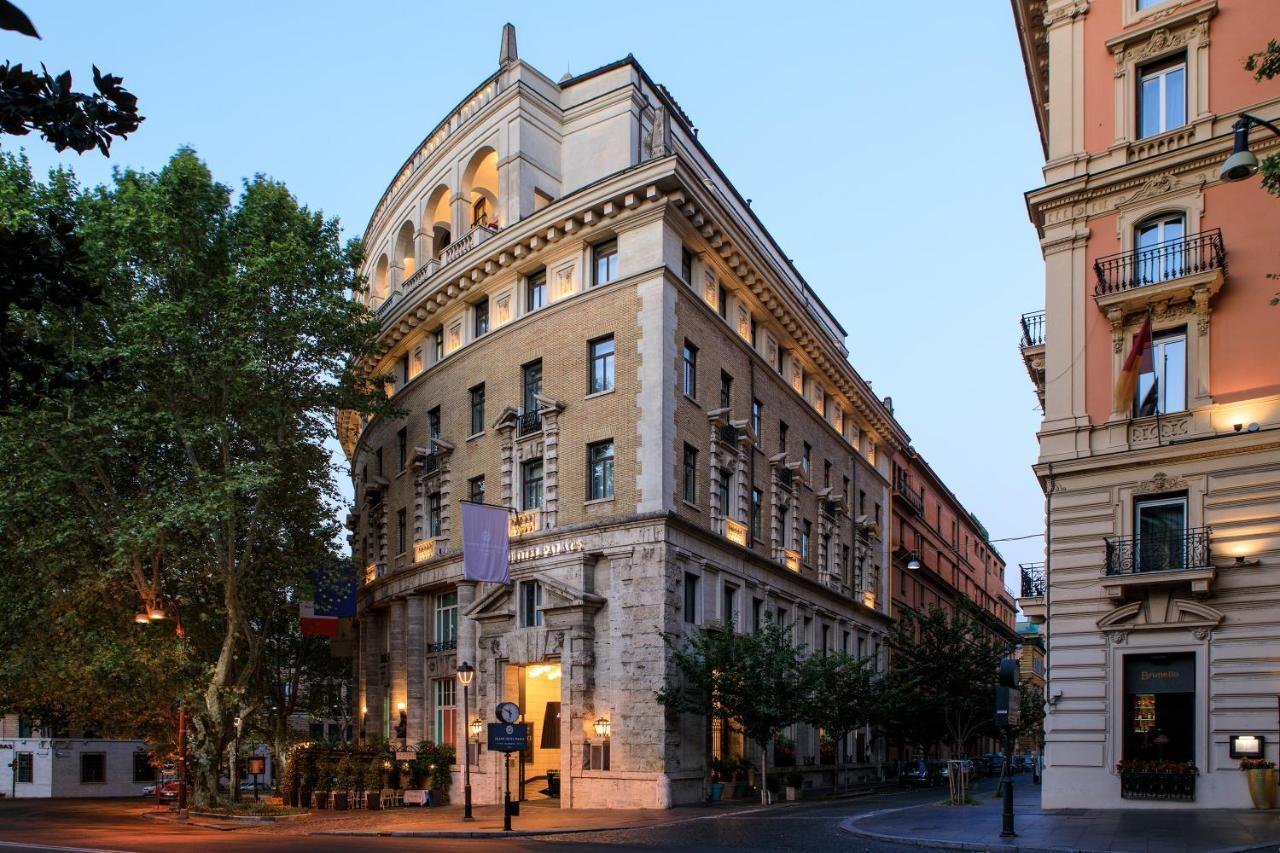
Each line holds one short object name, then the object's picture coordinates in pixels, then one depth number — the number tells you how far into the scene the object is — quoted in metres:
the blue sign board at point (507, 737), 23.95
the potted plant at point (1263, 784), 20.75
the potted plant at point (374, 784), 34.38
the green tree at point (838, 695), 33.31
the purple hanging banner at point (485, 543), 31.59
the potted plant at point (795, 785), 35.78
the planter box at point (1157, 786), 21.86
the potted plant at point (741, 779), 33.66
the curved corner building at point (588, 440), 32.31
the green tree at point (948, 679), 41.94
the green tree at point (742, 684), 31.22
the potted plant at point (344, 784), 34.47
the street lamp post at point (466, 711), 26.86
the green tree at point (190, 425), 31.23
